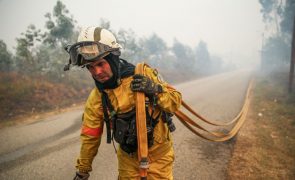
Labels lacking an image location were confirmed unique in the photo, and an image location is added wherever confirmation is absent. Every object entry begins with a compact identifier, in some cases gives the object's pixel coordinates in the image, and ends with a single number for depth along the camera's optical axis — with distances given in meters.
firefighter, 2.36
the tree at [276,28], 34.52
